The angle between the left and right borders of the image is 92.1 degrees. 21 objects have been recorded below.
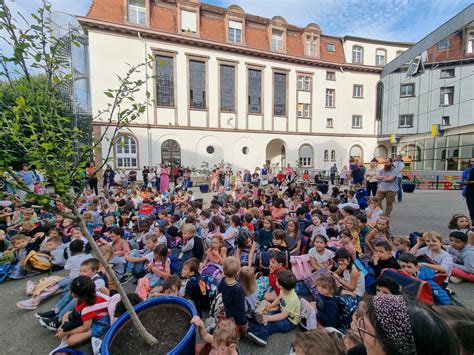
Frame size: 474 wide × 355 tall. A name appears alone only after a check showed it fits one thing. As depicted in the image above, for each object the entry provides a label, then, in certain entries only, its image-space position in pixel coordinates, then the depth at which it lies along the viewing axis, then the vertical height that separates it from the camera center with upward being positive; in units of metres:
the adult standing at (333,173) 19.73 -1.06
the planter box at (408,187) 13.24 -1.54
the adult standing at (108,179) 14.32 -1.04
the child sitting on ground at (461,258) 3.85 -1.70
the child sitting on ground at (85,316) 2.63 -1.84
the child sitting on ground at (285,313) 2.87 -1.96
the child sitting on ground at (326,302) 2.86 -1.80
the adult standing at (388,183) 6.77 -0.68
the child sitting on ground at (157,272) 3.61 -1.82
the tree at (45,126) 1.67 +0.30
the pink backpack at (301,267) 3.89 -1.82
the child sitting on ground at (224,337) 2.09 -1.61
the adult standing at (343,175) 19.45 -1.26
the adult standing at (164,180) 14.72 -1.16
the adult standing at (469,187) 5.72 -0.70
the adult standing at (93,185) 11.80 -1.20
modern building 15.94 +5.18
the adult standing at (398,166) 6.93 -0.17
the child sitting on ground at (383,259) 3.59 -1.56
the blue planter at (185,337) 1.94 -1.56
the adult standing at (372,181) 9.52 -0.85
